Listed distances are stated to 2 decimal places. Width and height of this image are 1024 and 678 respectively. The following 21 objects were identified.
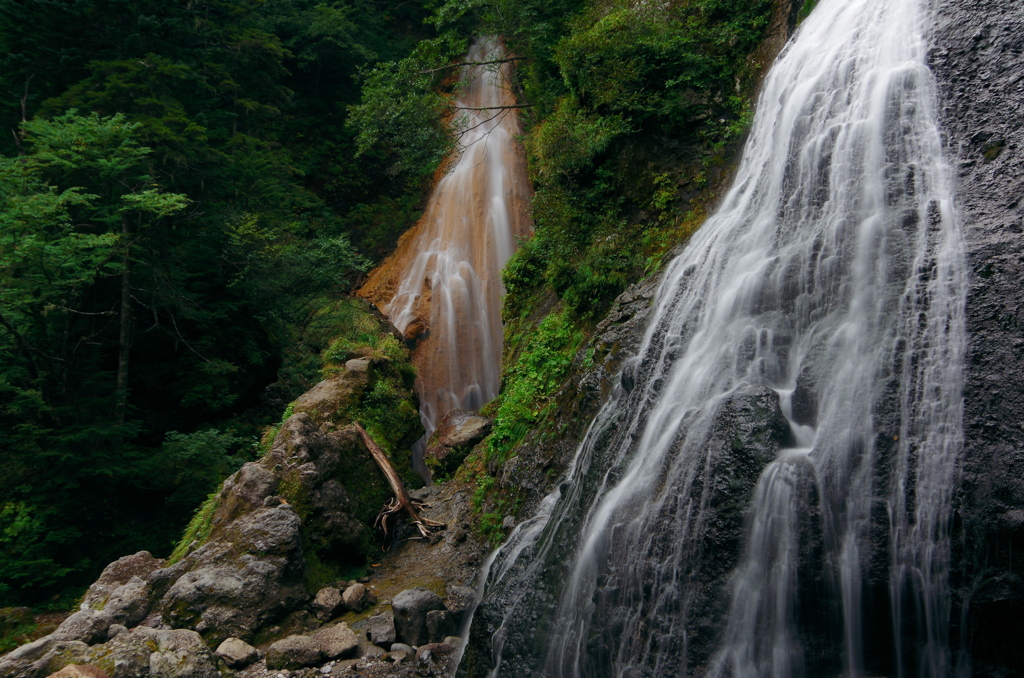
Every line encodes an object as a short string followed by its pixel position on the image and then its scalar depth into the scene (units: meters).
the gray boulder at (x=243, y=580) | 6.22
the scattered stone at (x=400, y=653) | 6.01
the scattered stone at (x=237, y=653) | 5.82
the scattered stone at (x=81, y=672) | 4.44
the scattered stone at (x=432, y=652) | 6.06
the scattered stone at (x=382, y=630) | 6.33
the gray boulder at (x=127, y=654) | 4.94
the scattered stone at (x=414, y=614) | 6.35
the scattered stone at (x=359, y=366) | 11.68
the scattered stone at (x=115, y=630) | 6.12
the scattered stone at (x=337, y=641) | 6.02
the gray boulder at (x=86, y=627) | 5.99
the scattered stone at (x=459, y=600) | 6.75
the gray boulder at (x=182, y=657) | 5.11
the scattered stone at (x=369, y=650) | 6.10
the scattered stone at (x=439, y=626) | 6.39
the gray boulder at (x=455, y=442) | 11.27
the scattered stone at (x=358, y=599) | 7.14
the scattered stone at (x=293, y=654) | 5.79
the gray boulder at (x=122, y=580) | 6.66
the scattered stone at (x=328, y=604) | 6.97
